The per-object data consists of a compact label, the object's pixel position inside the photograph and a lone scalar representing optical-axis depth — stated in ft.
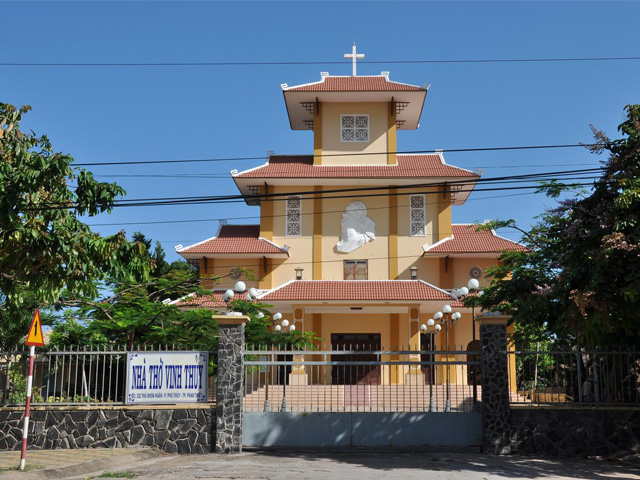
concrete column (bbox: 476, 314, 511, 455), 46.75
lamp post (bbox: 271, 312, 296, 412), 82.64
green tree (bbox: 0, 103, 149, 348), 40.45
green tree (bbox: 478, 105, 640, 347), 40.86
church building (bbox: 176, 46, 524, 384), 112.27
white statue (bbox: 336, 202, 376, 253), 116.47
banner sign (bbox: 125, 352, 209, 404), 48.44
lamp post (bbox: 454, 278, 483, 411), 47.67
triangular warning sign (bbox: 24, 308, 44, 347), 38.52
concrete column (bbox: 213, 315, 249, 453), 47.29
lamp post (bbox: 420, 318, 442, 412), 48.35
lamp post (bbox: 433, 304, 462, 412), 48.70
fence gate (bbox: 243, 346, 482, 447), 47.44
